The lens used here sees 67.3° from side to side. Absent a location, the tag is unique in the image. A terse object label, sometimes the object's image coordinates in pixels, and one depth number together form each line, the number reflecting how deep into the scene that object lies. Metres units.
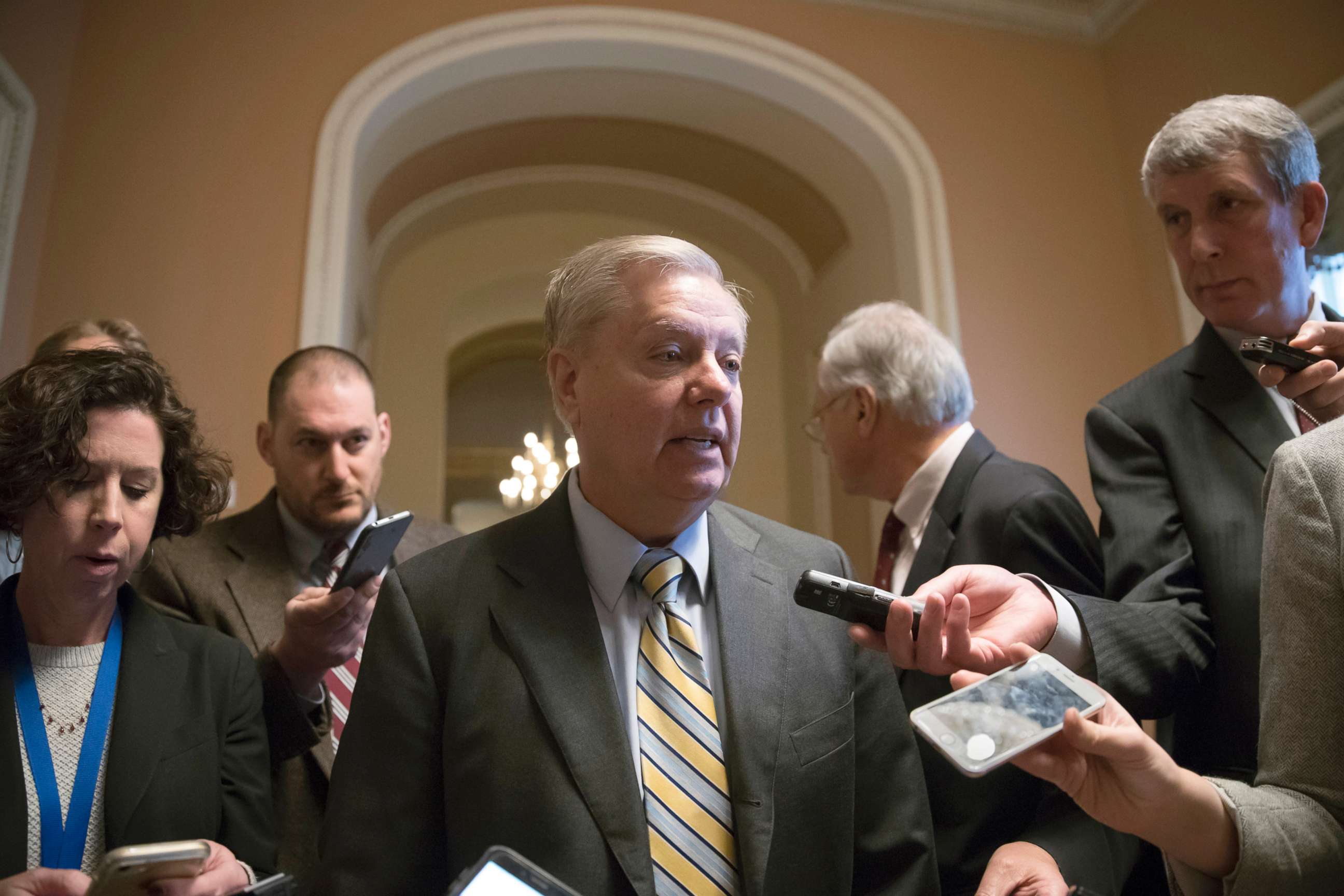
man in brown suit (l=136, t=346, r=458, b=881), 2.13
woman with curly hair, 1.64
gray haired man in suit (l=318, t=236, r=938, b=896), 1.54
